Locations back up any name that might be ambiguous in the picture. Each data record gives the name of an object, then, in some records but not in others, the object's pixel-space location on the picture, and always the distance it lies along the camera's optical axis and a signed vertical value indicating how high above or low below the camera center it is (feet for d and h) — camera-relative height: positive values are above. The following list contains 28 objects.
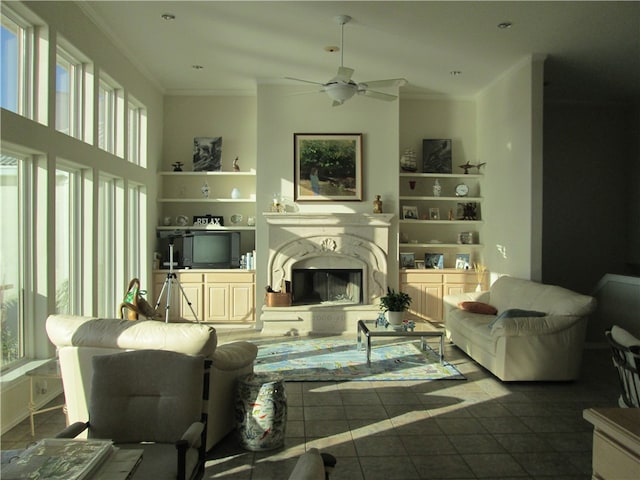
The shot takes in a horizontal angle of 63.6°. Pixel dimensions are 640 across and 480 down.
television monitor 26.99 -0.77
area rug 17.78 -4.78
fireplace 25.45 -0.98
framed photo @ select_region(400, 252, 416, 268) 27.68 -1.27
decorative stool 11.56 -4.02
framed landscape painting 26.55 +3.70
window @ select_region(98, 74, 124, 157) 20.90 +4.94
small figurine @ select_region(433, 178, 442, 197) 28.17 +2.57
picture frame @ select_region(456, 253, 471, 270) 27.86 -1.33
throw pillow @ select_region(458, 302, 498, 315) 21.94 -3.05
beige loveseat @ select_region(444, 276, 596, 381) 16.94 -3.46
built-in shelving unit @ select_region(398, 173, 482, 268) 28.12 +1.17
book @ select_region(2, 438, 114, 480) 5.08 -2.35
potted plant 19.61 -2.69
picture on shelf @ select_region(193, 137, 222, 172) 27.99 +4.41
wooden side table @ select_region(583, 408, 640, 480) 3.99 -1.67
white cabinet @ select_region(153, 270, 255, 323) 26.66 -3.09
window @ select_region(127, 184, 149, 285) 24.66 +0.20
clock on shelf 28.30 +2.55
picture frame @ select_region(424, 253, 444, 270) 27.89 -1.28
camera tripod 24.95 -2.68
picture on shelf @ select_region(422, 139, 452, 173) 28.53 +4.51
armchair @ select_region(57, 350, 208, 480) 8.30 -2.70
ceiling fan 17.69 +5.32
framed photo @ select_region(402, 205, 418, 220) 28.27 +1.28
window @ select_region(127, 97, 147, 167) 24.63 +4.94
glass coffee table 18.78 -3.51
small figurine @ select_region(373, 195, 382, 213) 26.23 +1.54
